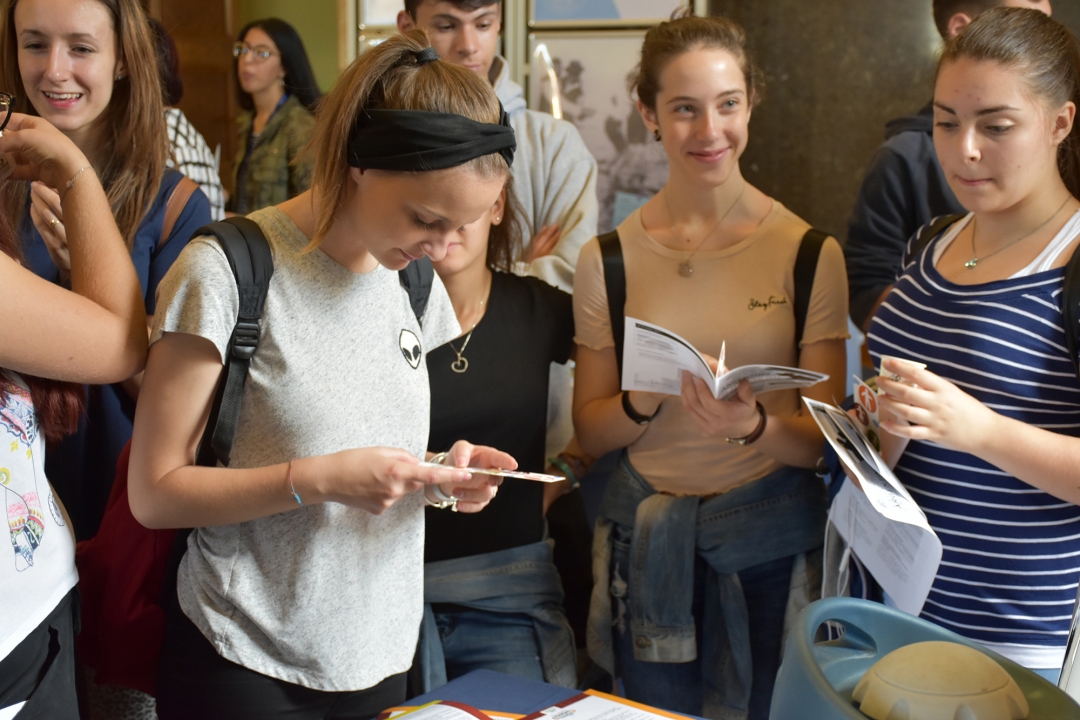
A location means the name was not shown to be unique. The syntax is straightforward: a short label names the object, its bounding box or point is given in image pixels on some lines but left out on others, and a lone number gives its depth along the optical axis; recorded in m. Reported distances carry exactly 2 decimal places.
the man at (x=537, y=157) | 2.46
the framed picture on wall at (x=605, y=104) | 3.41
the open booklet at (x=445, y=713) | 1.17
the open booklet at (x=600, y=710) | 1.19
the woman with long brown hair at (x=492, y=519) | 1.83
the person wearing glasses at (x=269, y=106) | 3.38
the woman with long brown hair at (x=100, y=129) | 1.80
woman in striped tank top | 1.39
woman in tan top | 1.82
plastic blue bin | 0.83
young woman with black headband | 1.23
